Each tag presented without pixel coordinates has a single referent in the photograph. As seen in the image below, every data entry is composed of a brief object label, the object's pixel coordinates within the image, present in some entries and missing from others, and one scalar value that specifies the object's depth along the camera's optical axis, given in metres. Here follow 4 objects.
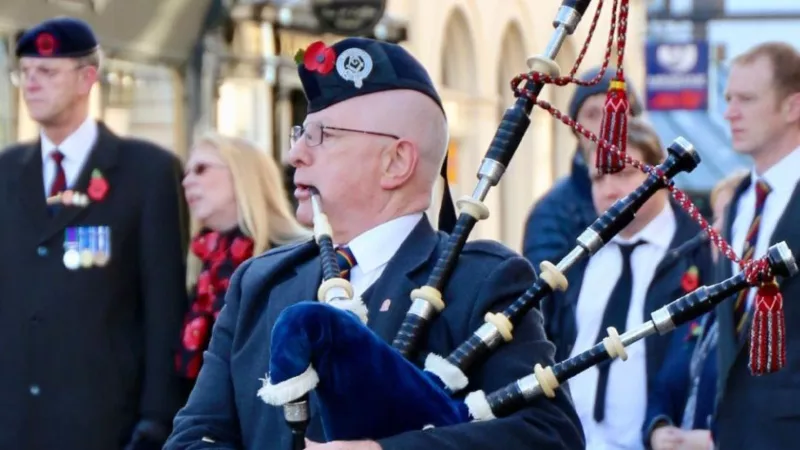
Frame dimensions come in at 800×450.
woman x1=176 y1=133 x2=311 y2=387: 11.13
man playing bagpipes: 5.87
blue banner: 42.80
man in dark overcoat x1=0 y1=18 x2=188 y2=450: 10.14
